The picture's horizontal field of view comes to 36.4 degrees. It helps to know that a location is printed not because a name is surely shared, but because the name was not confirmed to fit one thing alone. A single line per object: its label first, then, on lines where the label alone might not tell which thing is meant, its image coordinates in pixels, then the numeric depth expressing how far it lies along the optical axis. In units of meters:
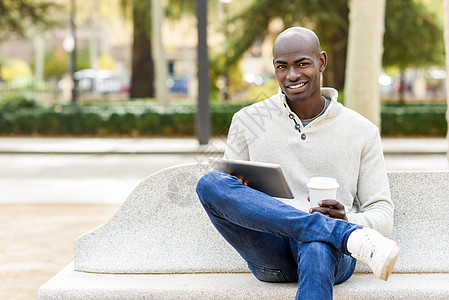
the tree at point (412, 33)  20.56
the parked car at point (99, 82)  46.97
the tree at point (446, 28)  7.28
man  3.01
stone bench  3.63
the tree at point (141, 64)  27.16
